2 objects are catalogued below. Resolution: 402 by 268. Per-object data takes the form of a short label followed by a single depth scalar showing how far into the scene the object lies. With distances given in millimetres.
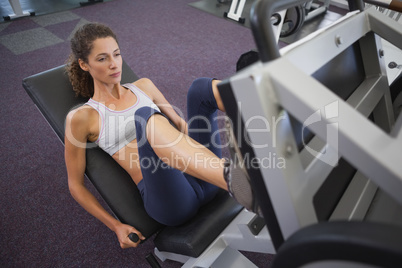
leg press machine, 392
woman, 873
